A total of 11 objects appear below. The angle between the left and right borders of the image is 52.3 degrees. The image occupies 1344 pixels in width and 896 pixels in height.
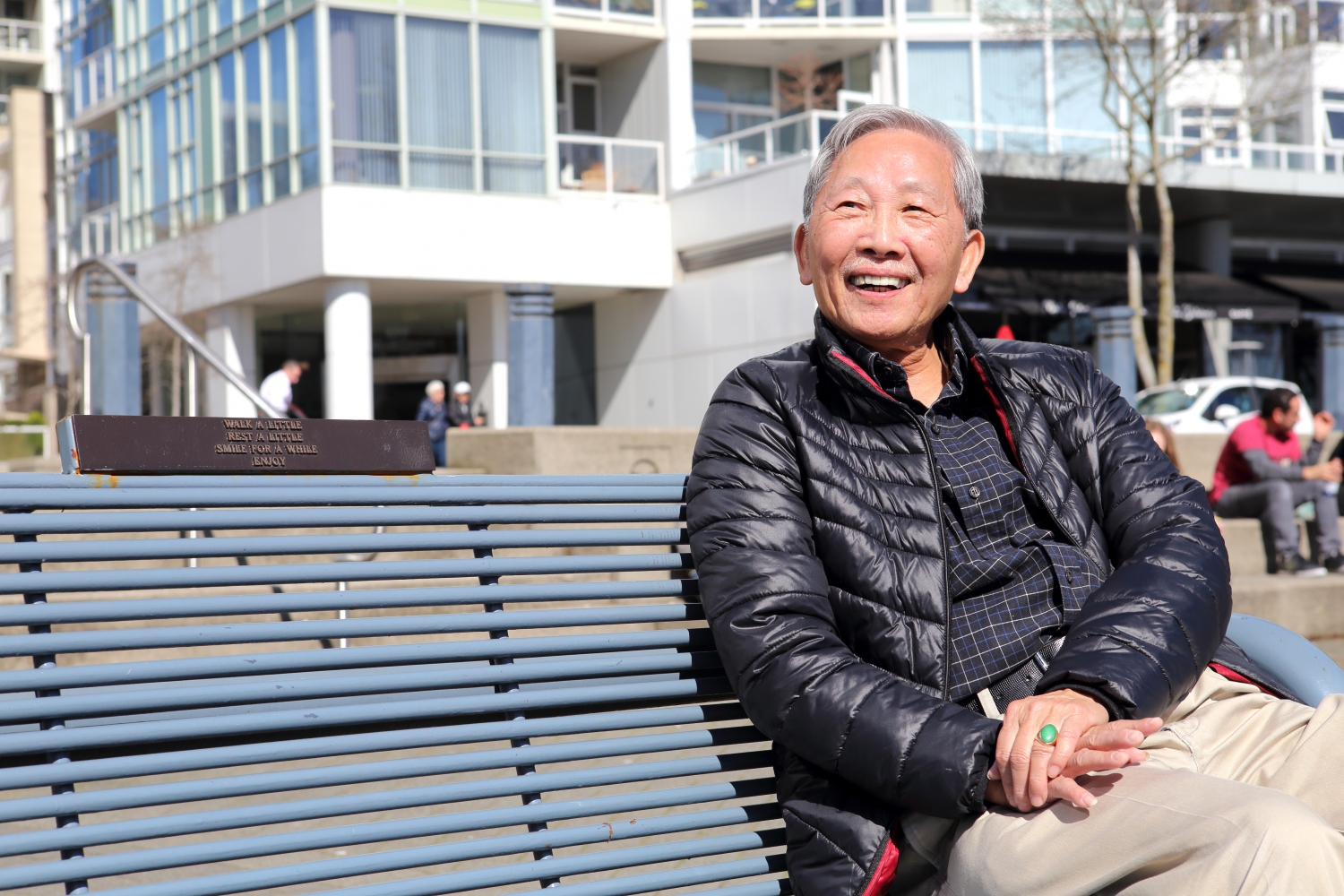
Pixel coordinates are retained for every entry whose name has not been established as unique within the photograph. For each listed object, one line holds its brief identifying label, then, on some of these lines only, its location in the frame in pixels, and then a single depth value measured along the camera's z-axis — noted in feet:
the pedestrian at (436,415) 59.93
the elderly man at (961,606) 6.86
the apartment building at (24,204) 142.00
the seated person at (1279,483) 31.19
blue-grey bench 6.70
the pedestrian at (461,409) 68.95
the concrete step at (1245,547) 30.91
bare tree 81.05
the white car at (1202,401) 63.05
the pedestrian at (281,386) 52.48
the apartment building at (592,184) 80.02
